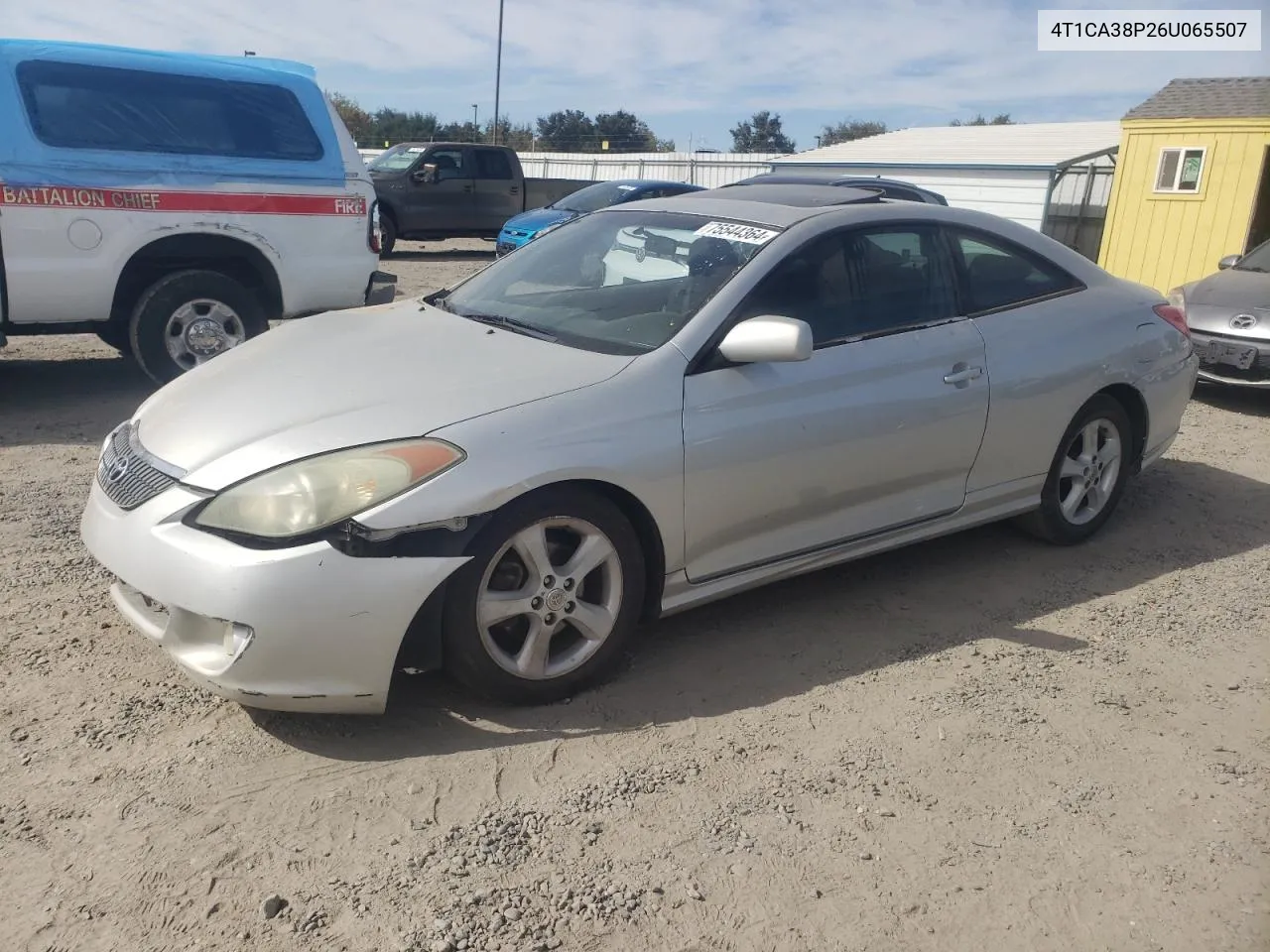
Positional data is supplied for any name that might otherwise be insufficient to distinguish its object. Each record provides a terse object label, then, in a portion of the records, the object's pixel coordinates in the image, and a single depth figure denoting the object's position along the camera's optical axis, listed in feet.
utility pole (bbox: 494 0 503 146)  126.45
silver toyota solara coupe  9.13
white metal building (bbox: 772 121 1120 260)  50.96
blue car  47.96
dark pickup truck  57.72
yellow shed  40.45
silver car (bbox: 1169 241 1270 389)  25.17
